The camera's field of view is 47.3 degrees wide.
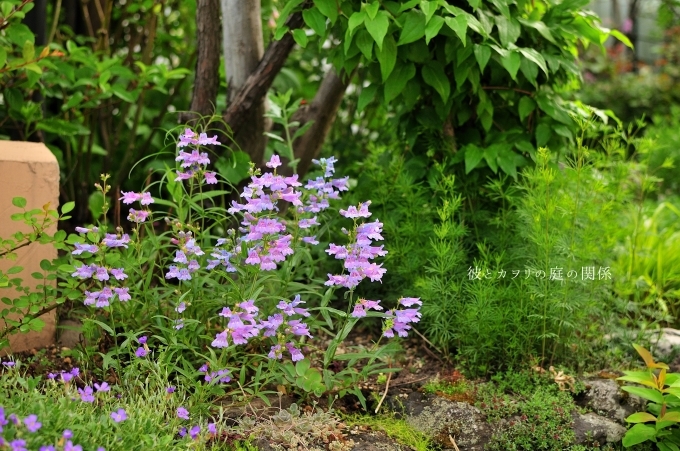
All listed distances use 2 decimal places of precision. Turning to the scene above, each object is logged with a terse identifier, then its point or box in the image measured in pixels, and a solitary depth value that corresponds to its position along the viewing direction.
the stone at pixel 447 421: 2.62
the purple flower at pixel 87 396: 2.11
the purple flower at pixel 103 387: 2.14
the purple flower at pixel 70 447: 1.75
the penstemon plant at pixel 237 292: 2.43
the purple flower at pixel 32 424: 1.77
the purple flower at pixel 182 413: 2.17
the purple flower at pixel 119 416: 1.98
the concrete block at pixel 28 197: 2.84
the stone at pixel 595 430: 2.64
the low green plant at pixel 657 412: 2.58
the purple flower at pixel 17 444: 1.70
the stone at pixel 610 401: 2.78
